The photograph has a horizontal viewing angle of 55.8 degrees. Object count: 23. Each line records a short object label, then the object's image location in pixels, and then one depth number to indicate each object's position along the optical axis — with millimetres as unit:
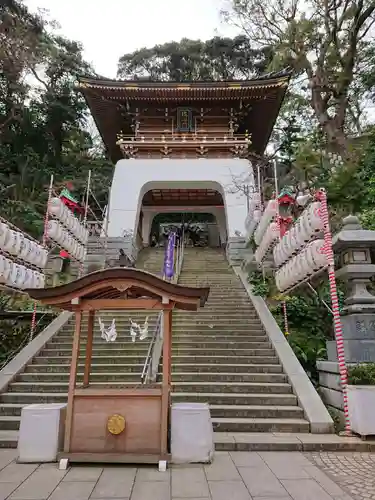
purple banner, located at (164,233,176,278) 10852
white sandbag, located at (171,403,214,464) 4133
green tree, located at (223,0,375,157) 19125
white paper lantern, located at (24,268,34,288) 7277
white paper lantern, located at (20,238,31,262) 7273
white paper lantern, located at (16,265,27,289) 6996
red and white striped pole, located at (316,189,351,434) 5230
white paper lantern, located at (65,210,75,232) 9426
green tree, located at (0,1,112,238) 17281
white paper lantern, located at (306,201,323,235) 6059
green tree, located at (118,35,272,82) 31203
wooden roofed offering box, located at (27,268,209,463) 4129
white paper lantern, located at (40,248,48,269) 8133
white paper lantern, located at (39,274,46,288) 7991
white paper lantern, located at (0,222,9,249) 6488
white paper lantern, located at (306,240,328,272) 5910
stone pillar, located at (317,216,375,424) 5601
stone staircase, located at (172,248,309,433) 5523
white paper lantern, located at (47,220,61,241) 8625
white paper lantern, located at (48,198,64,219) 8742
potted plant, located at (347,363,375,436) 4859
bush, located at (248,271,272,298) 9879
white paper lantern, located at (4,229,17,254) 6715
